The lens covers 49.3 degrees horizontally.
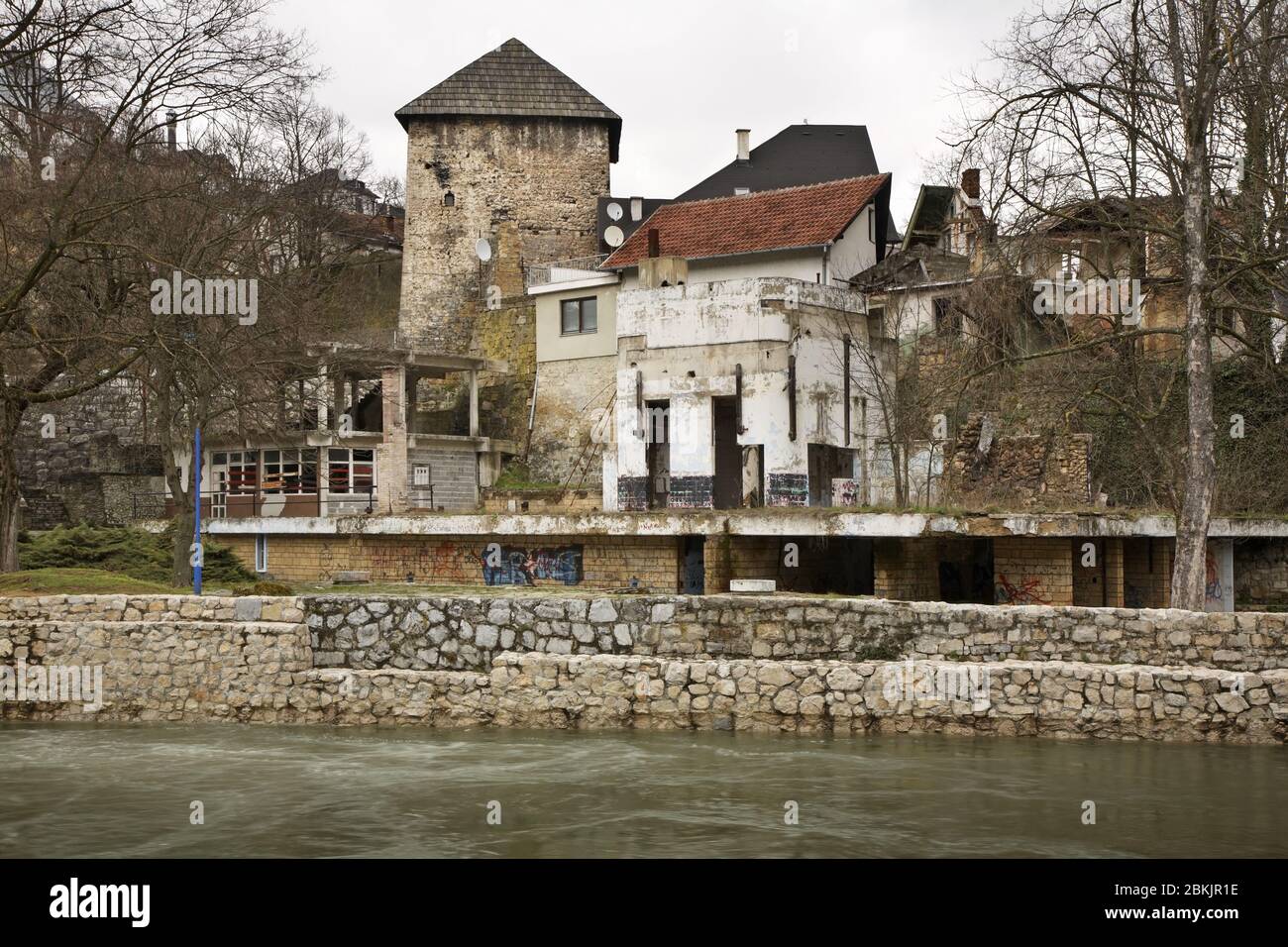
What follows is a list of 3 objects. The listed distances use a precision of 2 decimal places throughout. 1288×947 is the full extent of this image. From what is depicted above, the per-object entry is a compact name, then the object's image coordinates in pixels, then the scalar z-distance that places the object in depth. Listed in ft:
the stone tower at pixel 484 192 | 187.11
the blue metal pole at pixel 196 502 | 89.30
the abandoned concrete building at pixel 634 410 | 96.48
